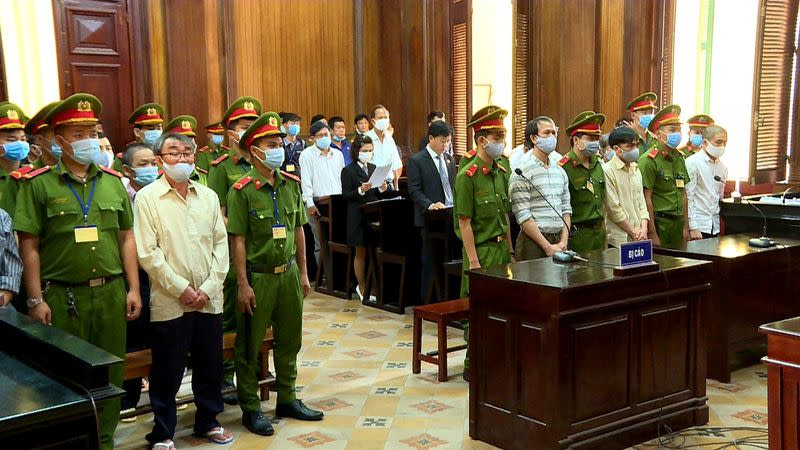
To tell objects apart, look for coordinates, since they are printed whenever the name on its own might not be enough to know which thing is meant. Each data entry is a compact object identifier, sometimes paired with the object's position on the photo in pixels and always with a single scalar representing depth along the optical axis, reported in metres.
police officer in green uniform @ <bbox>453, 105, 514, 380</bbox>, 4.65
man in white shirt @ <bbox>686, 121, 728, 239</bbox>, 6.03
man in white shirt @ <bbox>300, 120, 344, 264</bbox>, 7.89
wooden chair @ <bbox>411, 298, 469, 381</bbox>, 4.78
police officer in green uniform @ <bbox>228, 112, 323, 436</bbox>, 3.91
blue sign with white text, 3.65
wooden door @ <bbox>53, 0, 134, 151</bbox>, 7.88
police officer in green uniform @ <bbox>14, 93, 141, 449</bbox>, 3.36
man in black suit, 6.22
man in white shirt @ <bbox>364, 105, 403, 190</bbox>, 8.61
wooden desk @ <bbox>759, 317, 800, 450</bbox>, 2.75
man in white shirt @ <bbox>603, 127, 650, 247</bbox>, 5.34
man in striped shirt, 4.80
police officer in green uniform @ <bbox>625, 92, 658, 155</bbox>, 6.96
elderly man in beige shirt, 3.53
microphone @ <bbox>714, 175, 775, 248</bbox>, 4.96
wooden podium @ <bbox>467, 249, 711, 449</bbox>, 3.47
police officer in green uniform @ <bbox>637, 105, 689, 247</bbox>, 5.82
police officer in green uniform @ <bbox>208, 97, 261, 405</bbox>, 5.07
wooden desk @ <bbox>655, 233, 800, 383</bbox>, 4.79
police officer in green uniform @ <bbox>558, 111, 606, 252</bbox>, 5.19
